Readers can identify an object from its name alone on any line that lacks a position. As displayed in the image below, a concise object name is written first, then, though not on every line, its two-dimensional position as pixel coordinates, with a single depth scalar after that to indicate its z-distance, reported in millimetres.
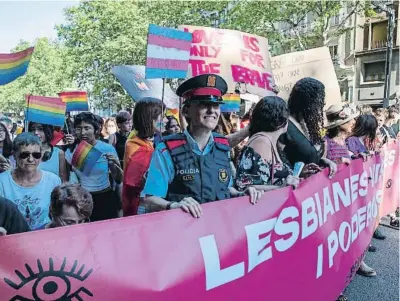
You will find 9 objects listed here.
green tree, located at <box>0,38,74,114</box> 40906
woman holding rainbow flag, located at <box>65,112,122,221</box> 4012
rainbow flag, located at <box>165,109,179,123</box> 6668
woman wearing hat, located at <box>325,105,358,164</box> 3898
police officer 2389
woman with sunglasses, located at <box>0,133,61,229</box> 2891
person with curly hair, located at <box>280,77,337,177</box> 3149
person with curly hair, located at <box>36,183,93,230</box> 2396
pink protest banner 1664
